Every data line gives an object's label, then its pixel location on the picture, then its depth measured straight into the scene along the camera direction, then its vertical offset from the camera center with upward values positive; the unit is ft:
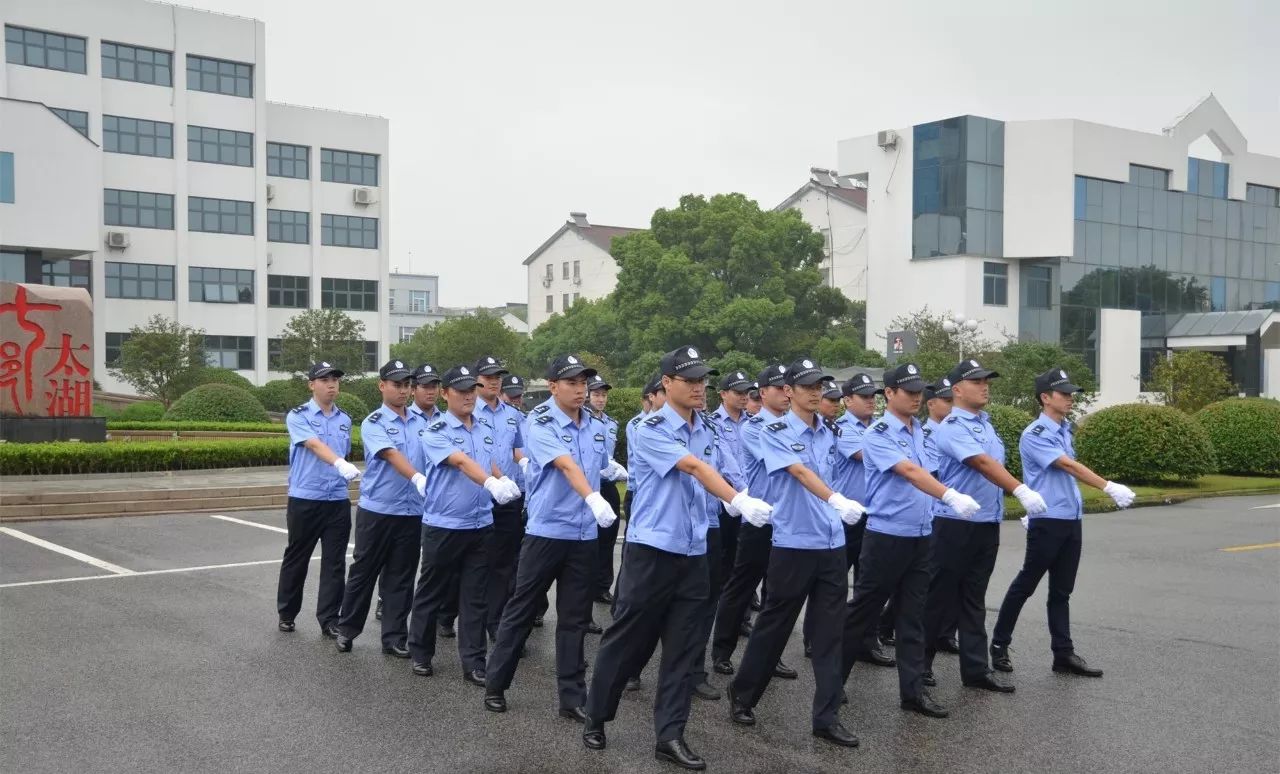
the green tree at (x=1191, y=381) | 95.20 -1.00
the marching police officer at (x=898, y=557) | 21.15 -3.61
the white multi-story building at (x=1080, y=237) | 150.00 +17.75
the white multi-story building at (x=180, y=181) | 129.18 +21.96
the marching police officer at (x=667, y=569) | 18.25 -3.32
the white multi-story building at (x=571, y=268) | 226.38 +18.56
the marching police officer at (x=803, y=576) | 19.21 -3.57
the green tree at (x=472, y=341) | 153.79 +2.30
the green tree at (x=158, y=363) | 112.37 -0.88
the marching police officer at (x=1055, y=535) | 23.59 -3.45
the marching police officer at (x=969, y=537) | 22.61 -3.40
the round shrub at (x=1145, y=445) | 62.18 -4.20
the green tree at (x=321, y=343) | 133.39 +1.56
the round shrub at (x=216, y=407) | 91.09 -4.14
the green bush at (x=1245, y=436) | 70.74 -4.09
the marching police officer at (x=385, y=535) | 25.36 -3.95
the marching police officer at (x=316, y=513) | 26.96 -3.71
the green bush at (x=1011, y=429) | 57.16 -3.13
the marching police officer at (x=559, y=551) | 20.48 -3.41
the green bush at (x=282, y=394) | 127.24 -4.34
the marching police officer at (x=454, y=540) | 23.16 -3.71
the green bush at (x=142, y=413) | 103.35 -5.45
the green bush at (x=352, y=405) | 96.43 -4.07
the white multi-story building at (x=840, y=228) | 183.73 +21.86
